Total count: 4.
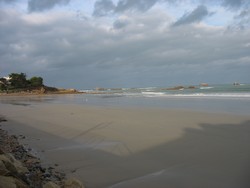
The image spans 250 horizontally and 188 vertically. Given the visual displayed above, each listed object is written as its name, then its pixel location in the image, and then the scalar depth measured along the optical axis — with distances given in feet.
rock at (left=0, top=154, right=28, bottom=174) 10.32
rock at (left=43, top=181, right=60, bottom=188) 9.97
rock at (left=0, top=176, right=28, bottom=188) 8.62
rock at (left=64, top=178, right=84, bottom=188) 10.59
